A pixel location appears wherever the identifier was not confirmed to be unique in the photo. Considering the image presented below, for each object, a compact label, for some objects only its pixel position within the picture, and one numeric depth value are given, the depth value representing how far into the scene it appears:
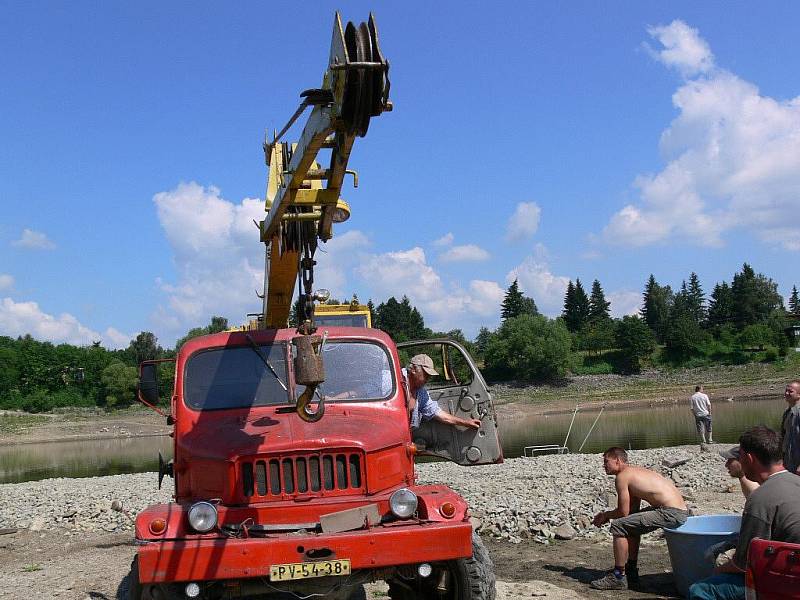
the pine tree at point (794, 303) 137.10
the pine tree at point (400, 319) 97.91
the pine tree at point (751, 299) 105.50
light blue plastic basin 6.61
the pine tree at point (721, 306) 109.75
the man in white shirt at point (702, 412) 20.58
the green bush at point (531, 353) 73.00
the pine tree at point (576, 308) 117.03
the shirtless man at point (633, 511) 7.22
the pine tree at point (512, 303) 109.69
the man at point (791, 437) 7.91
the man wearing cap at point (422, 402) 7.58
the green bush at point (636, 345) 82.06
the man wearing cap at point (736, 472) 7.28
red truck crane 5.05
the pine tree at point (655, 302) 121.31
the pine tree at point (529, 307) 111.16
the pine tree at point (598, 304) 121.12
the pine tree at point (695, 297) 126.94
